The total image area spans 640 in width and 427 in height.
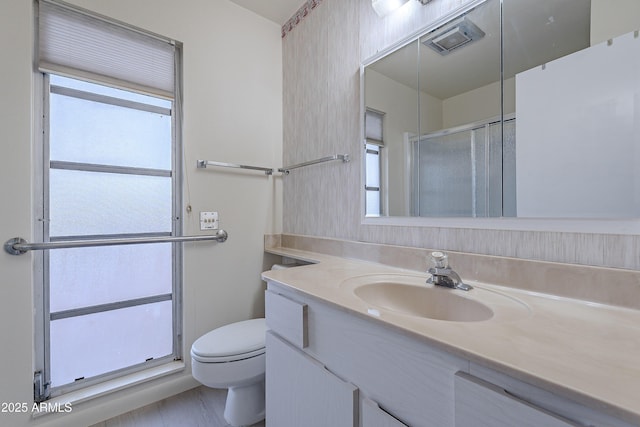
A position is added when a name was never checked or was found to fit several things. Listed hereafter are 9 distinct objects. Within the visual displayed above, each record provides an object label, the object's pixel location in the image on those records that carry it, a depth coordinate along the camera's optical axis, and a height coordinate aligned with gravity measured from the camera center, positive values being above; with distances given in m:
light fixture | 1.21 +0.94
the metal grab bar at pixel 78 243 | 1.15 -0.13
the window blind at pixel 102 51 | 1.27 +0.85
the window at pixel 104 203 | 1.29 +0.07
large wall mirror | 0.73 +0.33
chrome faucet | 0.87 -0.20
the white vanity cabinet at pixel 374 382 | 0.43 -0.36
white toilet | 1.19 -0.68
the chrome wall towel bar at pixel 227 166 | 1.62 +0.31
